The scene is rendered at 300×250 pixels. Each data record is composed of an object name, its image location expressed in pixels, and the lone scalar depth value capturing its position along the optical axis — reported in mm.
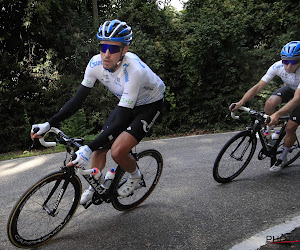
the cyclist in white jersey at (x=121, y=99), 2973
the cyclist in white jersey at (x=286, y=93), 3845
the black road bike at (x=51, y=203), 2754
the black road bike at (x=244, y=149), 4258
